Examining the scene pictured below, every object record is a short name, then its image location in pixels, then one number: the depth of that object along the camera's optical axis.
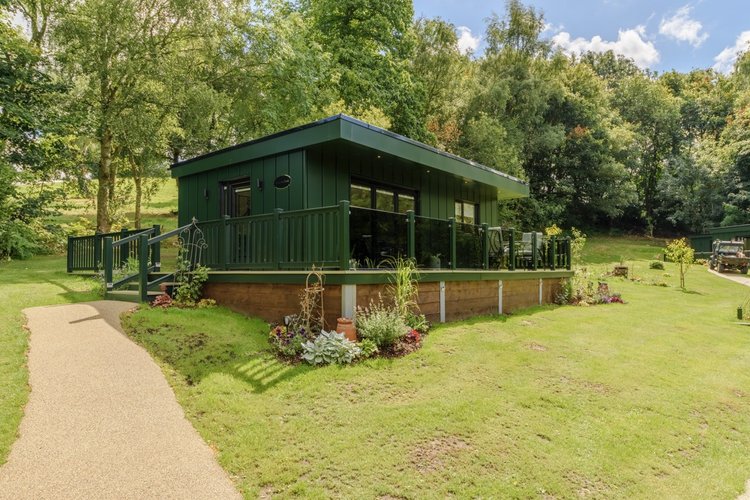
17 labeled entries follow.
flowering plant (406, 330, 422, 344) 6.20
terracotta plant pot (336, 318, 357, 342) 5.79
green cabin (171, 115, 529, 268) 7.05
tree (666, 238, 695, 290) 16.64
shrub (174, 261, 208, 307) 7.74
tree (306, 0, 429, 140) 20.55
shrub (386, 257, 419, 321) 6.54
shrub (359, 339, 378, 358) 5.66
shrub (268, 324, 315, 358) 5.70
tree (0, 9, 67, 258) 13.92
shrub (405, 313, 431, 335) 6.74
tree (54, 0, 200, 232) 14.09
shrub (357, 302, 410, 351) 5.88
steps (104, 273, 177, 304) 7.81
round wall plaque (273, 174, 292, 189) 8.11
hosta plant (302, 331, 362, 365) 5.43
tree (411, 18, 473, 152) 25.28
